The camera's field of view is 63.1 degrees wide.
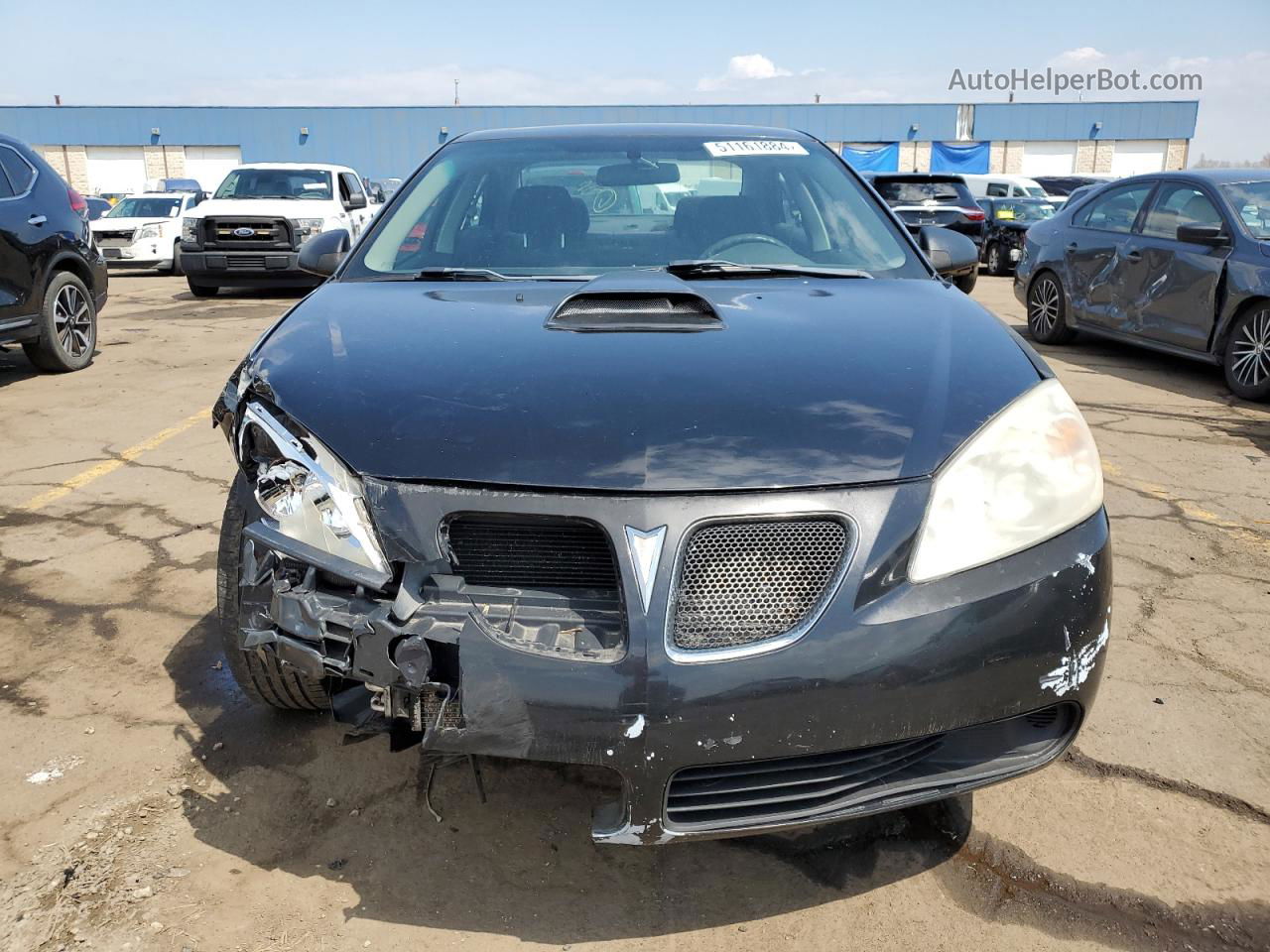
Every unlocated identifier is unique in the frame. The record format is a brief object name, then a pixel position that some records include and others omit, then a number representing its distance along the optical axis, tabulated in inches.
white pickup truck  484.1
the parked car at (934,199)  572.1
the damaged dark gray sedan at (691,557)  66.6
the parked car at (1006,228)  603.5
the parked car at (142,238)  633.0
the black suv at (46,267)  268.7
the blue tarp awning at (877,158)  1489.9
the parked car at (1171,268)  262.4
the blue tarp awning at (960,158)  1574.8
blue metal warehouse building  1680.6
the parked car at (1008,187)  824.3
